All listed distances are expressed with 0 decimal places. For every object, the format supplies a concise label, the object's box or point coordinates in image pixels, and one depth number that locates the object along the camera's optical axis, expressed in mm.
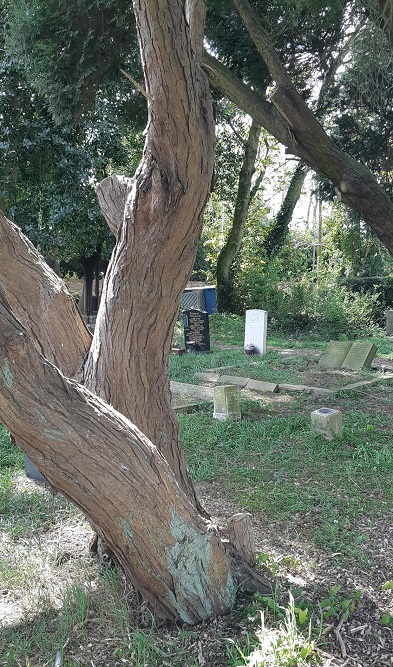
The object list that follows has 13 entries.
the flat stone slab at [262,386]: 7648
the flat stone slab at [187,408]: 6902
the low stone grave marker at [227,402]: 6293
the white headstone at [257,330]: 10672
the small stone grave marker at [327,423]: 5543
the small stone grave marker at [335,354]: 9305
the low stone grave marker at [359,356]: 9094
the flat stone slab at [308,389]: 7324
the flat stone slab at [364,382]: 7636
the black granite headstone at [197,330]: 11109
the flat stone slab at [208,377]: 8391
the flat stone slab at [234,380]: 8023
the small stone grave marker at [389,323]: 14629
